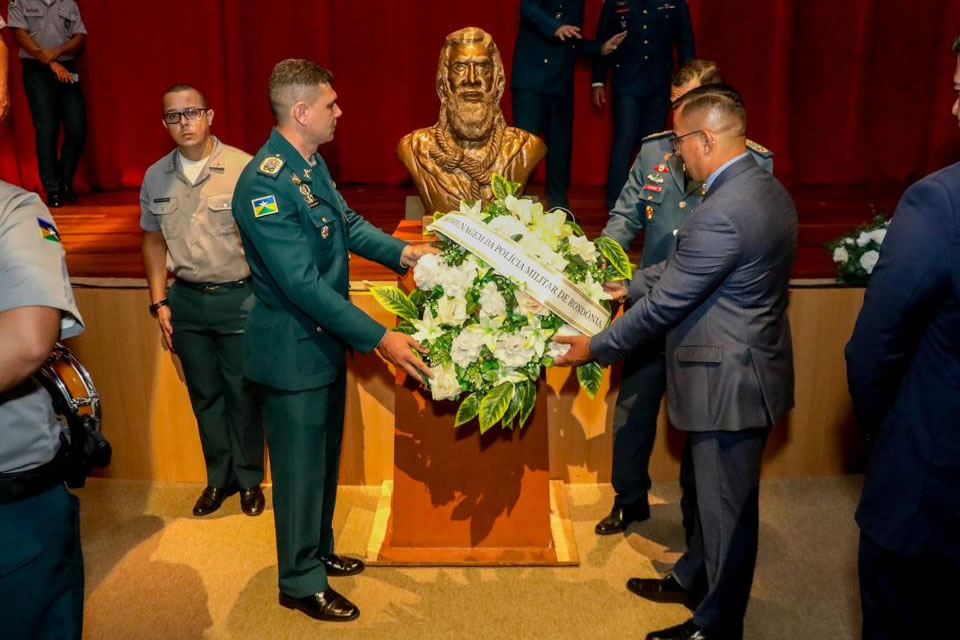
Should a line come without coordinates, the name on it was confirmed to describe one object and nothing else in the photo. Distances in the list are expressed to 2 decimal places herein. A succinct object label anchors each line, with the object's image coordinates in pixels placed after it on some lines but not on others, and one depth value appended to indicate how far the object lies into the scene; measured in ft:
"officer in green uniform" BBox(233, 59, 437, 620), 7.93
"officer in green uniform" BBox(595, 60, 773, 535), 9.82
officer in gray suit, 7.43
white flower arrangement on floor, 11.46
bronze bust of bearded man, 10.80
